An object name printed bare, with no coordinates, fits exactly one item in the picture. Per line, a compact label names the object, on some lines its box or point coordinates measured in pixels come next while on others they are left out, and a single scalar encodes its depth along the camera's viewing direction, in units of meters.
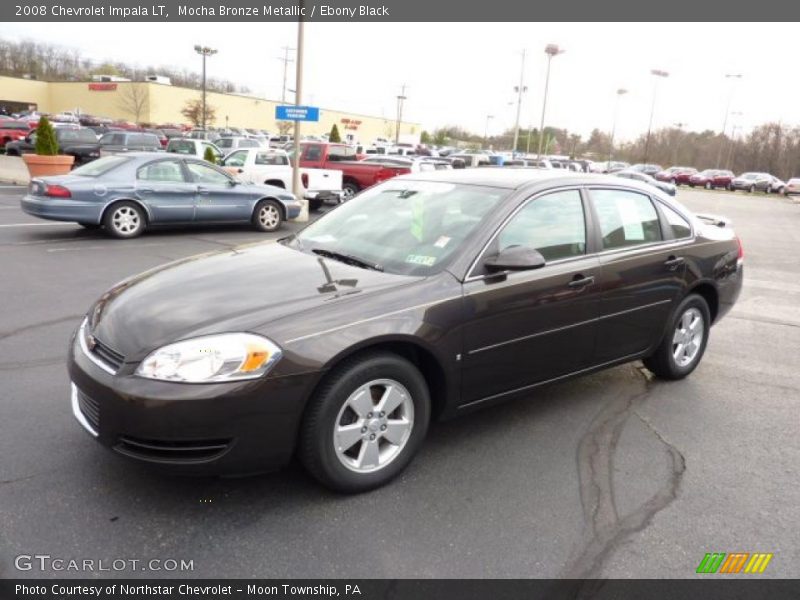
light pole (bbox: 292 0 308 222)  15.02
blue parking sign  15.03
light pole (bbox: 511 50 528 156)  44.51
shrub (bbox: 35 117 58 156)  17.12
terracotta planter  16.78
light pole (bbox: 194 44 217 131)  57.03
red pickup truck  18.47
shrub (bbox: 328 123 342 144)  45.87
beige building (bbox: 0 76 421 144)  79.50
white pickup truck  16.83
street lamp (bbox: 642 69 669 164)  55.88
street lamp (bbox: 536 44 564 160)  41.12
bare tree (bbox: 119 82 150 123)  78.31
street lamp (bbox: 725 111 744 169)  80.12
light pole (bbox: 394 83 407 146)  88.56
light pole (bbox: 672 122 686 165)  86.75
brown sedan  2.83
